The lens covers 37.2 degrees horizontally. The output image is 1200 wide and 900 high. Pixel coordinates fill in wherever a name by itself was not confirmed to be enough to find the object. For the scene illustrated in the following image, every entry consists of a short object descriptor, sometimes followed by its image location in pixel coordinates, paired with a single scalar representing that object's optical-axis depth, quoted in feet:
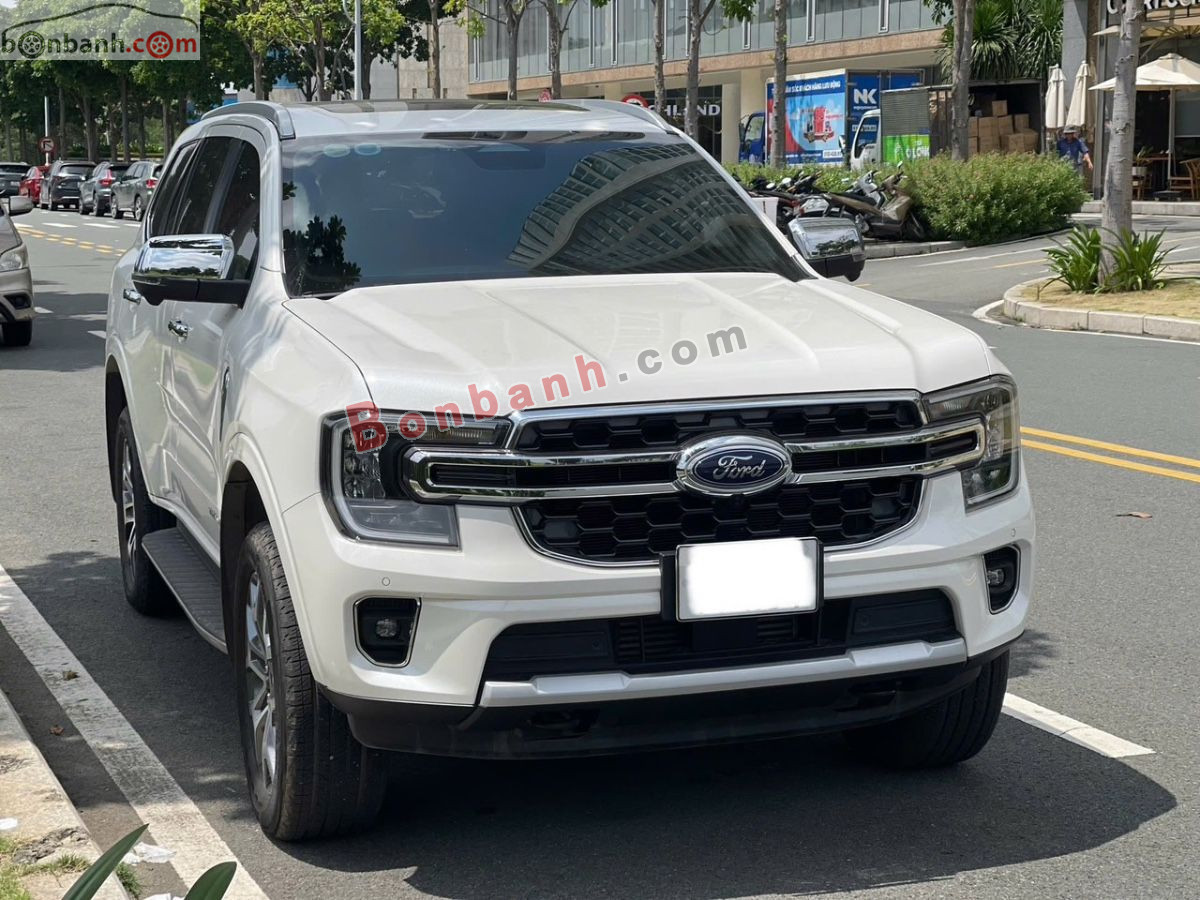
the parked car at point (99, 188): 182.50
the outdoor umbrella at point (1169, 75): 116.57
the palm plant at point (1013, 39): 143.84
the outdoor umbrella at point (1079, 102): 123.75
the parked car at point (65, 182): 203.62
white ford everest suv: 12.59
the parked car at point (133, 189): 160.76
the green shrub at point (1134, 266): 61.82
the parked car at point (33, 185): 217.15
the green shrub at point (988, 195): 91.86
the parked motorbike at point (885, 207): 92.84
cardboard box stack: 138.41
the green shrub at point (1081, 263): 62.54
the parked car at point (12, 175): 217.15
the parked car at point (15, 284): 53.62
